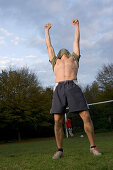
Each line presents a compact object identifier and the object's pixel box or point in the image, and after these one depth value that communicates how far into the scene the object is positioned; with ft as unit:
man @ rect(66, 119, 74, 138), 60.13
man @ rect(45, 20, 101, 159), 13.42
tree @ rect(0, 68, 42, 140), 83.05
